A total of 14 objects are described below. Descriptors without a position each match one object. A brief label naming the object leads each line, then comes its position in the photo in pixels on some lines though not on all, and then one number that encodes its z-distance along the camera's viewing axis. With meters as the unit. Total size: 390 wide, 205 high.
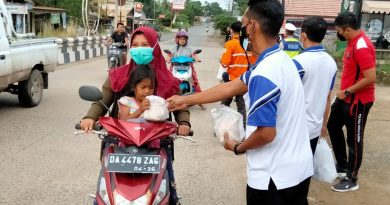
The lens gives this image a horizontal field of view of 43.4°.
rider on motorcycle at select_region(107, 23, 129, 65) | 13.61
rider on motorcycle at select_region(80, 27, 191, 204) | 3.52
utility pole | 25.58
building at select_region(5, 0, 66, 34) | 27.58
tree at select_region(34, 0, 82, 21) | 34.47
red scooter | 2.92
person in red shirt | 4.84
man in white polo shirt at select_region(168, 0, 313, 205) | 2.45
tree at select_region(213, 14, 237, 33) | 49.04
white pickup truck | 7.63
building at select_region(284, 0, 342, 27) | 34.34
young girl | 3.47
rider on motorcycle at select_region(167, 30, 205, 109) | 9.85
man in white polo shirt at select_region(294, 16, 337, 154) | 4.11
